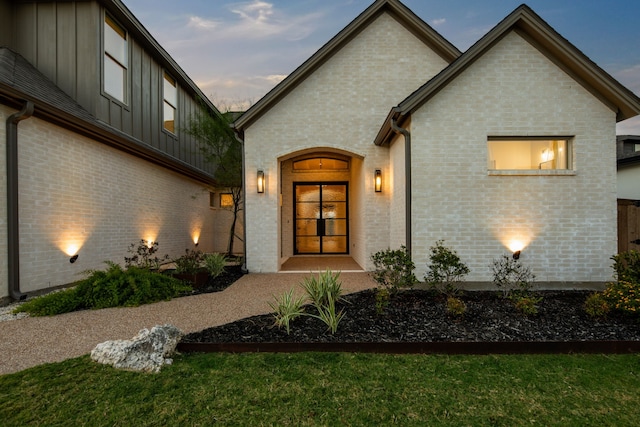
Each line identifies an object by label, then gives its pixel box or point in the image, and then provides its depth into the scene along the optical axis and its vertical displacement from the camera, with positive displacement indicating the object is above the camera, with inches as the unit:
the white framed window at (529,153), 245.0 +47.7
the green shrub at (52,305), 185.9 -53.3
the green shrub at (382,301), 175.0 -50.6
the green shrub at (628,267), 188.5 -32.4
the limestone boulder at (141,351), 117.4 -52.3
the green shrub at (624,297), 160.6 -43.3
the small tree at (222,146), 411.2 +92.8
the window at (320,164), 468.1 +76.2
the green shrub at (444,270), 204.8 -36.4
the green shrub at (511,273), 226.3 -42.4
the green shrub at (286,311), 152.5 -48.1
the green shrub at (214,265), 296.2 -46.6
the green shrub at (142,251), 288.2 -36.9
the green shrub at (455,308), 165.9 -49.2
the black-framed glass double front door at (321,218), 476.7 -4.0
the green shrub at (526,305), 170.9 -50.0
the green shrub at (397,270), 200.4 -35.4
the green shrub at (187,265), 271.6 -43.2
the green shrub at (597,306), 166.7 -49.0
